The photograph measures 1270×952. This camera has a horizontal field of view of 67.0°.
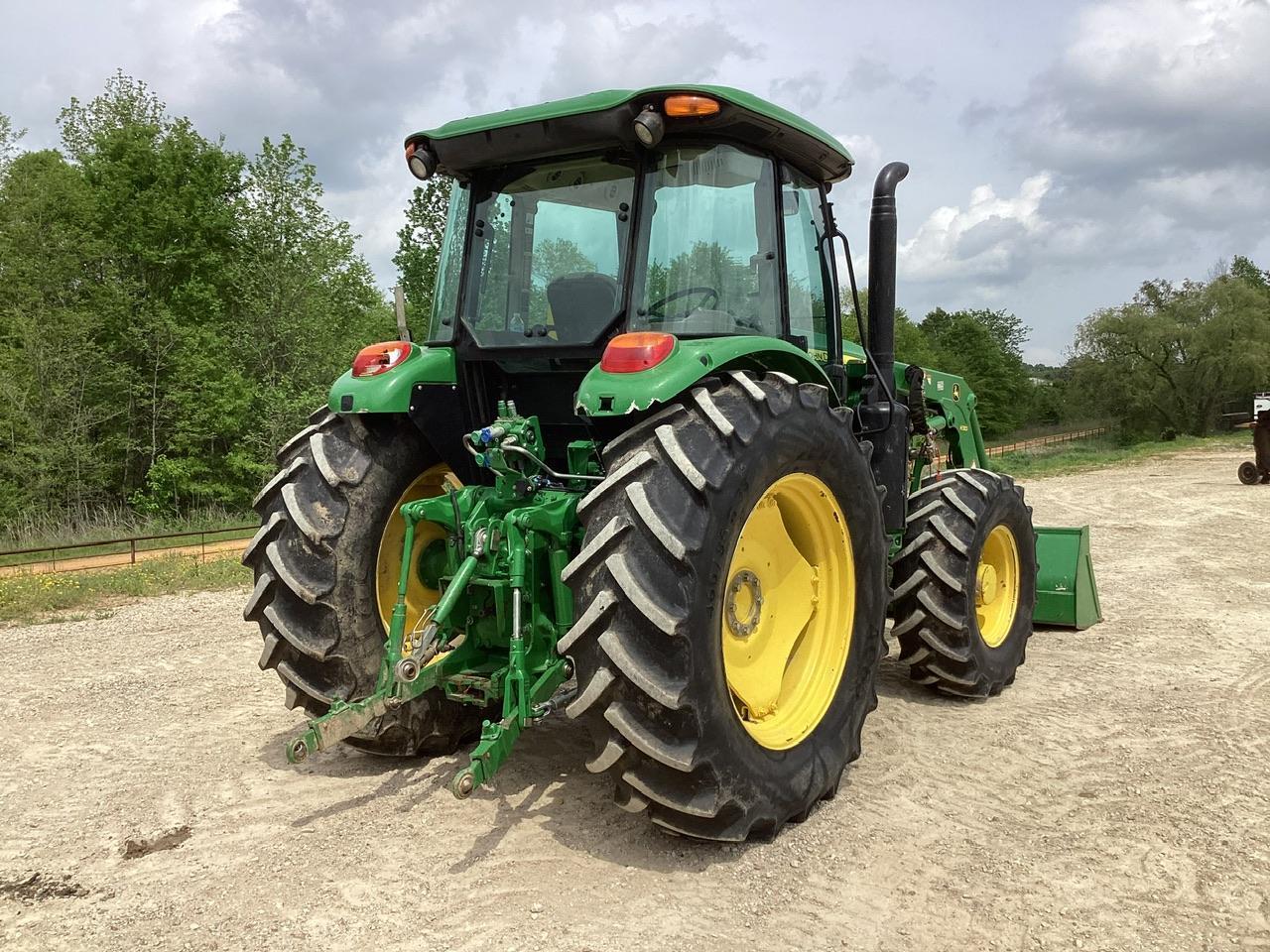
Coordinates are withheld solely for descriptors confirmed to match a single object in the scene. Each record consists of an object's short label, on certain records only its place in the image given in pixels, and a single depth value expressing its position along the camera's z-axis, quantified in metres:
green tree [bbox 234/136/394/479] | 23.31
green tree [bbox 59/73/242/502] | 22.25
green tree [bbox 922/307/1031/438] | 69.19
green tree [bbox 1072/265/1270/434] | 42.53
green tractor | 3.11
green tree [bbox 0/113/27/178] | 24.80
